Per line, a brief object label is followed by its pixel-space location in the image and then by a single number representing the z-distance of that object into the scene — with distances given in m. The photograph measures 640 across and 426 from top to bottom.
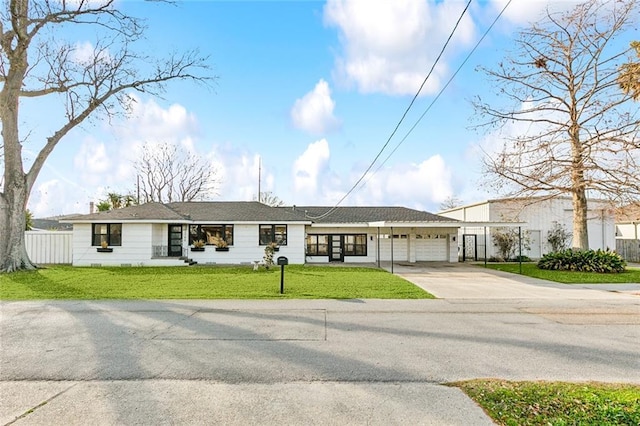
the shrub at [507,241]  25.03
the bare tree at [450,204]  50.03
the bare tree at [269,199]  45.06
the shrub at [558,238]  25.36
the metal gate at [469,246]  25.81
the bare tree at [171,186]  38.97
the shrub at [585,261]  17.41
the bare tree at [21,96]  16.11
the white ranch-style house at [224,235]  20.27
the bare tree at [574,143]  16.91
